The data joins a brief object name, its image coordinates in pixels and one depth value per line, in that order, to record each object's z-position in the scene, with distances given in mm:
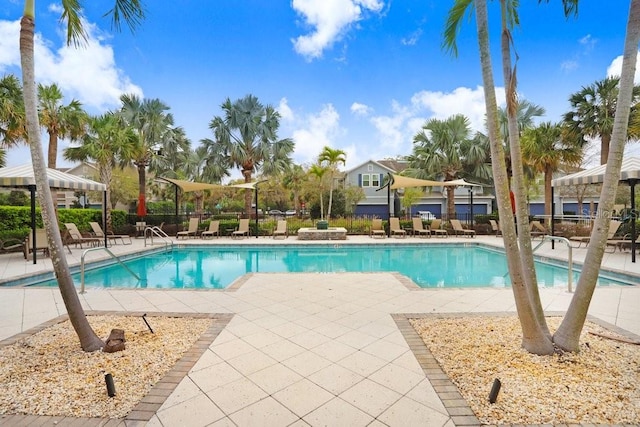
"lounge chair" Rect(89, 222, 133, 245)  13055
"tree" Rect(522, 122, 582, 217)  14680
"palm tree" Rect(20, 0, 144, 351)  3100
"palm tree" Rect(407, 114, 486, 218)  18484
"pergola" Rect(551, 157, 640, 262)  8539
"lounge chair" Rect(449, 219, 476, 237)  15847
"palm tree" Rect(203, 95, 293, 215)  19078
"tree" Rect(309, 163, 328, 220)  18997
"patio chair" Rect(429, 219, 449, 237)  16458
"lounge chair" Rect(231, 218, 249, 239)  16125
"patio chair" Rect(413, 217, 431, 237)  16227
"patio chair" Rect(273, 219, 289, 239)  15997
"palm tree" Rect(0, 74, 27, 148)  10195
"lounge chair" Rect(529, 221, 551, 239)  14375
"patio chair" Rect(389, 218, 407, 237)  15695
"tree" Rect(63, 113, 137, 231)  15125
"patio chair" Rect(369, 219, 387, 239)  16156
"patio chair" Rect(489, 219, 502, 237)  16281
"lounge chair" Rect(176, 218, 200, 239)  15880
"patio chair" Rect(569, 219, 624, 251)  10344
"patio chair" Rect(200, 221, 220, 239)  15891
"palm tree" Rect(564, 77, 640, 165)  12805
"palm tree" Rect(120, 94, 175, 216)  17328
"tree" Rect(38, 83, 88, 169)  13234
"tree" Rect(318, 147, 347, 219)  18766
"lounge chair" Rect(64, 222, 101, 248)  11875
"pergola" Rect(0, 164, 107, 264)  8773
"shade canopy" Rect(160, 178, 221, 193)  14719
